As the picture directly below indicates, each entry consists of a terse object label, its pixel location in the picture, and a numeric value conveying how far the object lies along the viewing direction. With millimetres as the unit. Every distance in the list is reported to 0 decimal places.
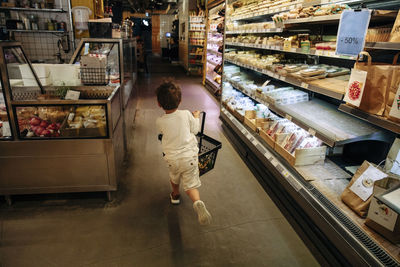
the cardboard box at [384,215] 1623
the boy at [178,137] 2400
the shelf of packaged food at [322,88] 2188
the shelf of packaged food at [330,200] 1667
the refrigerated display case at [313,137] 1917
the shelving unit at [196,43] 11031
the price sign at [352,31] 1903
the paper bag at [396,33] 1660
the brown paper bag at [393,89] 1627
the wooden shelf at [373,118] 1635
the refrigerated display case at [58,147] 2529
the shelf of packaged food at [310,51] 2325
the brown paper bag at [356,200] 1938
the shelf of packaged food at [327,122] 2248
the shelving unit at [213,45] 7327
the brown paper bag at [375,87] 1701
